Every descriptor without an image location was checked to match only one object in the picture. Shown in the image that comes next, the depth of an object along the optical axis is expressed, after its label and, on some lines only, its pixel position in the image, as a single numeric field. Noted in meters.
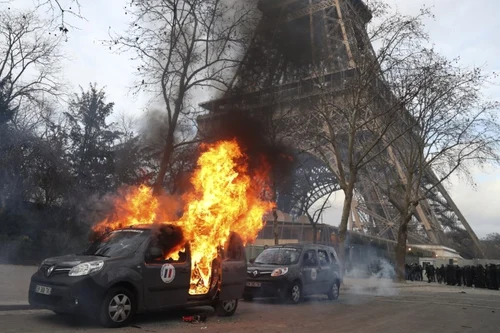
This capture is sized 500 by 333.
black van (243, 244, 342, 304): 11.56
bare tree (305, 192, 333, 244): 24.75
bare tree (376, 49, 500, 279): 21.11
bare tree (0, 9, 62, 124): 21.70
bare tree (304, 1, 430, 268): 20.05
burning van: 6.69
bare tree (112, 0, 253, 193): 14.05
